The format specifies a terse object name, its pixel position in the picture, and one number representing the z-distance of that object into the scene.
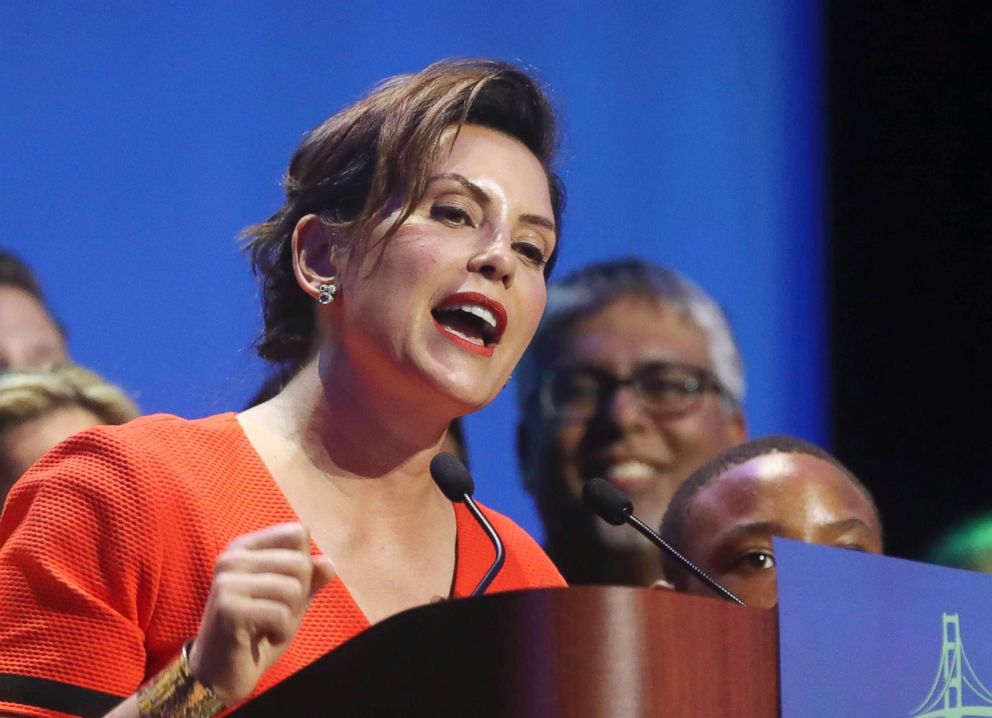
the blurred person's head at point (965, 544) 7.10
